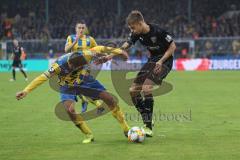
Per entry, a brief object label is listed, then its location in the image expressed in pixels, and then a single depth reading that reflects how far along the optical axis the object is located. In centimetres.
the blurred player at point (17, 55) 2997
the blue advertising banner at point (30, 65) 3841
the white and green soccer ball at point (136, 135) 1021
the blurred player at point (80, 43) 1503
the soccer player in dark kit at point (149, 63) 1078
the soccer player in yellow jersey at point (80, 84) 1016
